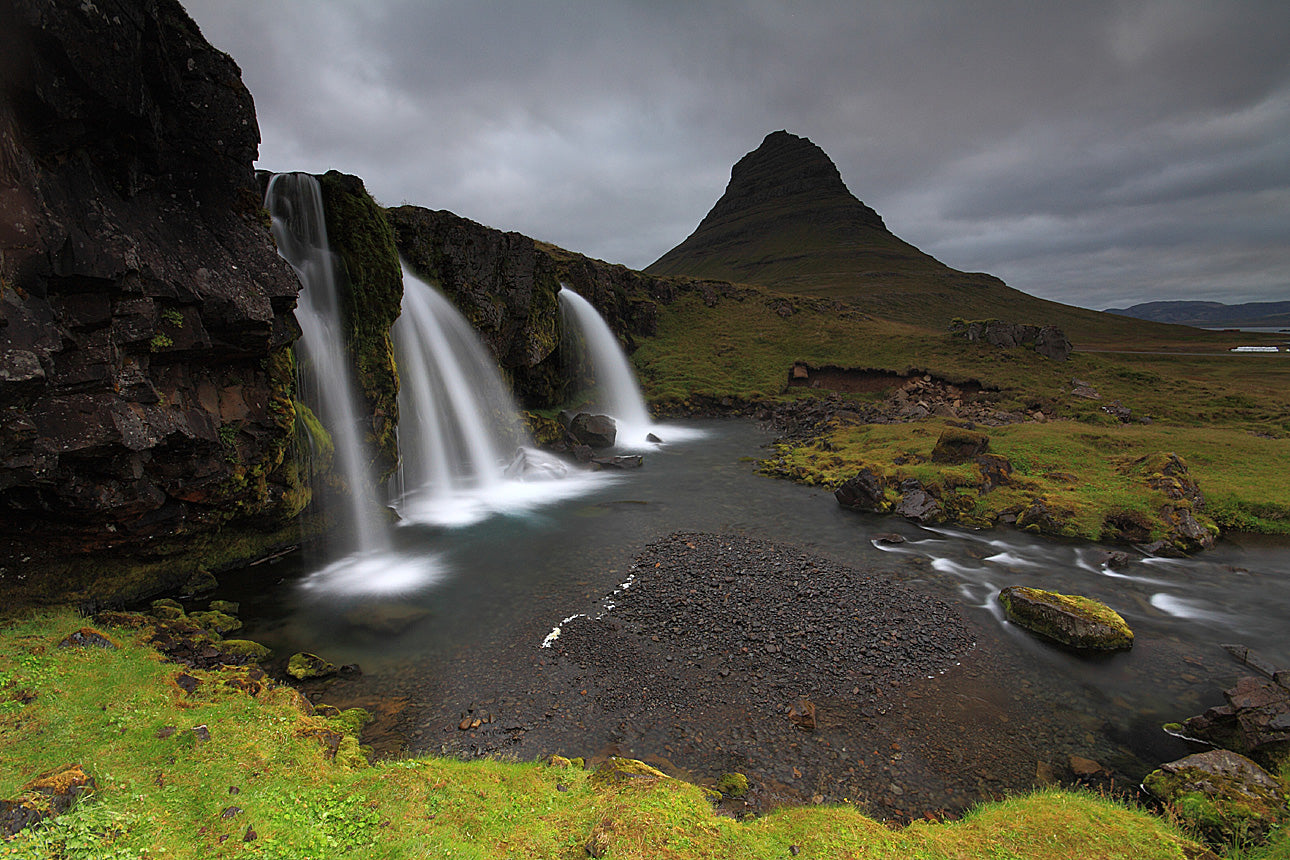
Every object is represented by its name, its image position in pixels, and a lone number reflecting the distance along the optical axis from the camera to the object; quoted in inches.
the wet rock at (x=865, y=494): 911.0
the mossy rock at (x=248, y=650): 461.2
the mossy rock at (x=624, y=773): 298.5
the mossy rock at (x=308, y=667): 438.3
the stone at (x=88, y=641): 378.3
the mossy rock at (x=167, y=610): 506.6
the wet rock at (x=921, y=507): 861.2
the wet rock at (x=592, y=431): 1467.8
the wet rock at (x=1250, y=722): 344.5
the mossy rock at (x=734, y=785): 328.8
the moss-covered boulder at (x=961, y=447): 1034.1
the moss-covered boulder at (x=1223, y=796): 272.2
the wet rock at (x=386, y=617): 534.3
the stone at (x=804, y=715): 386.6
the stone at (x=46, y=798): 199.8
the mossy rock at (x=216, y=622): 500.7
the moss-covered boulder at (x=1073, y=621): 499.2
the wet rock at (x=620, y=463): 1290.4
